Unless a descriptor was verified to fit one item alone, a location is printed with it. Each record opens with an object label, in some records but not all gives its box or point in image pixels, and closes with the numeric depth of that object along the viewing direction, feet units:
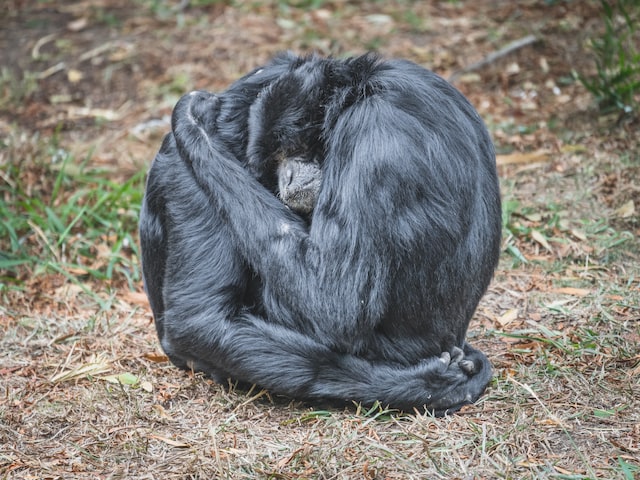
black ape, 24.84
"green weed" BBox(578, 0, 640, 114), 45.65
